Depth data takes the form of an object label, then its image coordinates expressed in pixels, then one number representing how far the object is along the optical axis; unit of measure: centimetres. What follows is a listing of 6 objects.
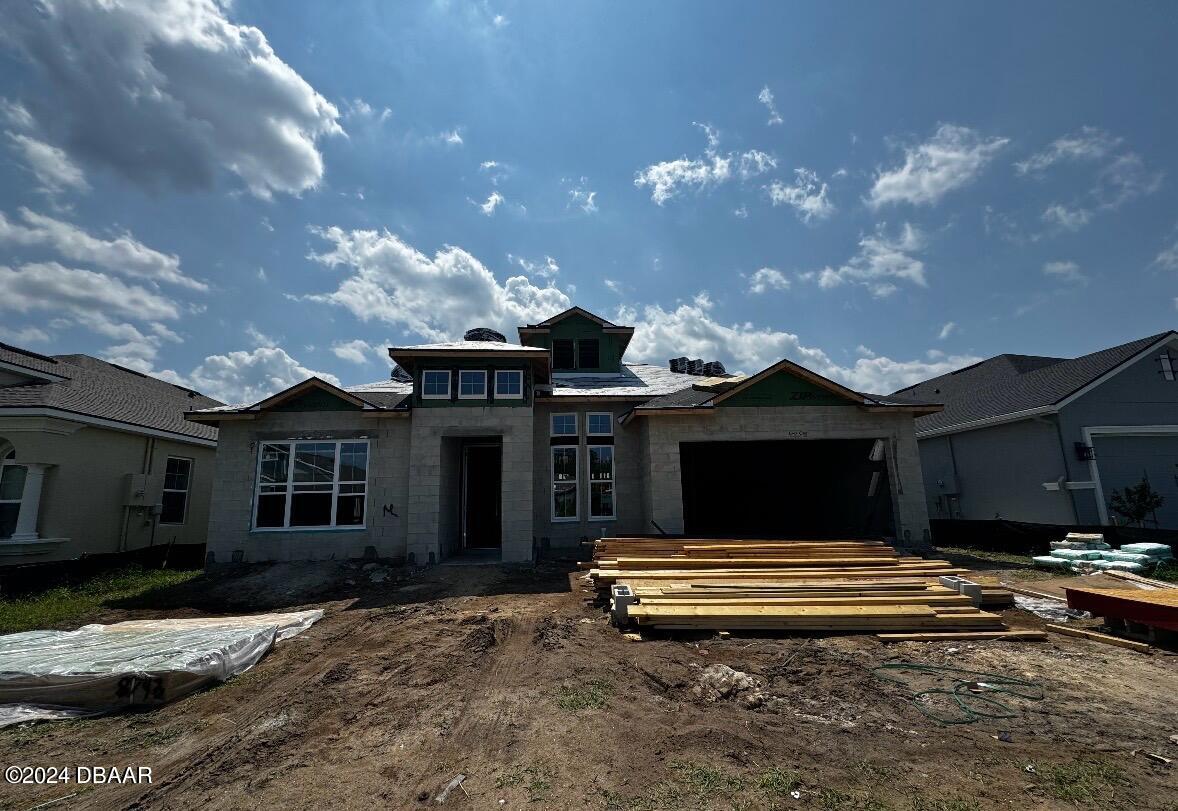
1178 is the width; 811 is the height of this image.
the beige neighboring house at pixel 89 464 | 1237
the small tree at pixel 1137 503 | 1314
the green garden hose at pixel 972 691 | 443
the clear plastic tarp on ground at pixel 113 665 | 493
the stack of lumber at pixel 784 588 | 692
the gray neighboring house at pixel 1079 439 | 1451
